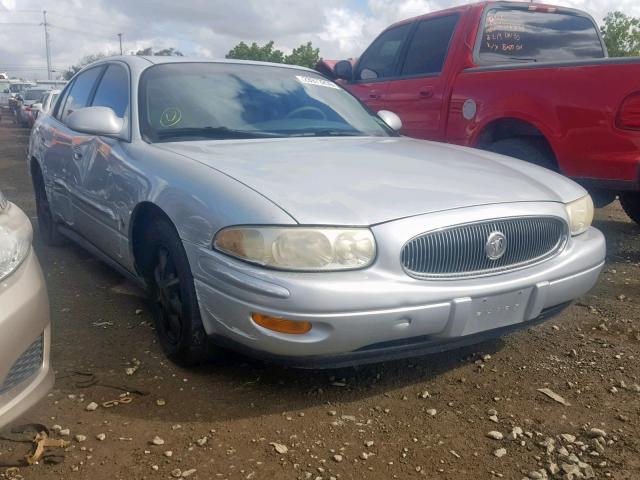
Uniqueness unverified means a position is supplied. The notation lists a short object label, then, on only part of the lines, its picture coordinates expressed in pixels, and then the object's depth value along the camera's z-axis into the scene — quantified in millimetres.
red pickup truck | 4246
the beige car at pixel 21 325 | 2049
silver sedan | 2459
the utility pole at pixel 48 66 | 70581
